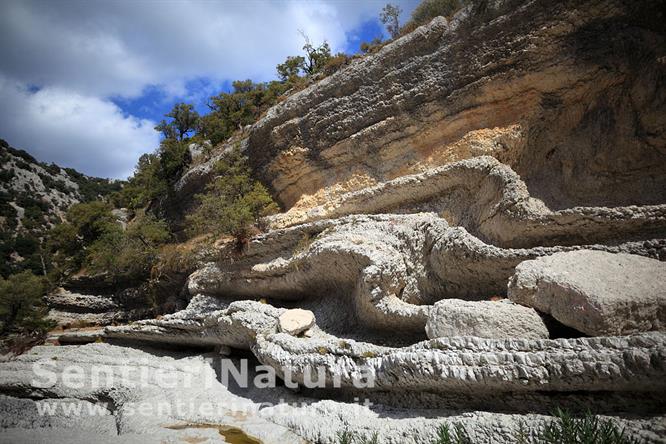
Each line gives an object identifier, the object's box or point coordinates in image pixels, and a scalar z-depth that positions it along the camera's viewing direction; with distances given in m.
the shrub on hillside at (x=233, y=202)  12.20
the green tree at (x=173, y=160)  20.30
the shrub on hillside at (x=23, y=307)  15.38
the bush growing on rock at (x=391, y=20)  16.89
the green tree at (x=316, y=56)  24.20
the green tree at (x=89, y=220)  19.20
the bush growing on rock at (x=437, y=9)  13.71
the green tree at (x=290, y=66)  25.19
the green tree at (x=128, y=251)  14.84
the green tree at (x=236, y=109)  21.77
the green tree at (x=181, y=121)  26.81
